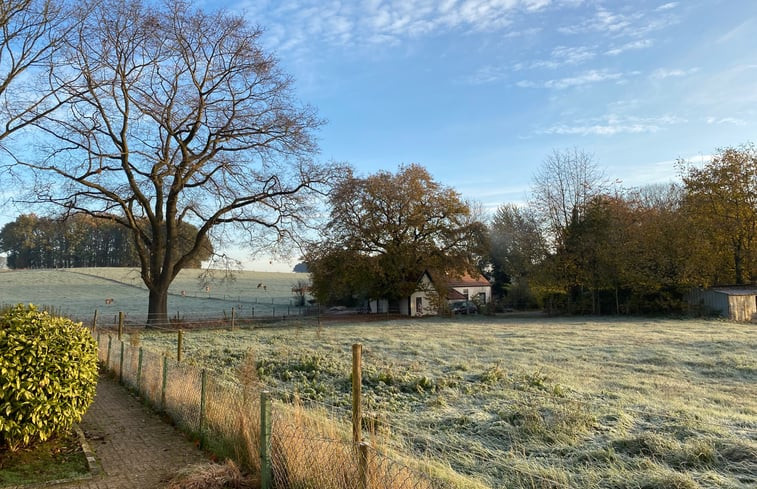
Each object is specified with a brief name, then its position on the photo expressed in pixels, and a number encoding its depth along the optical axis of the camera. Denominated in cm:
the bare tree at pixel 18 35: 1594
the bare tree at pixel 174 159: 2419
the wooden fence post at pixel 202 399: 698
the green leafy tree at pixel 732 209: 3606
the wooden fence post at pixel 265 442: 491
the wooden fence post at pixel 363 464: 389
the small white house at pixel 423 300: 4391
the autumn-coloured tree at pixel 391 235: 3972
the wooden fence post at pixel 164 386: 852
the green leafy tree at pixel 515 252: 4344
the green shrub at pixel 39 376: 574
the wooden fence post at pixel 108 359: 1306
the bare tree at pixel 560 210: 4256
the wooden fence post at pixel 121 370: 1147
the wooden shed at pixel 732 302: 3319
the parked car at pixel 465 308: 4816
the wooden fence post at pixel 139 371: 1007
